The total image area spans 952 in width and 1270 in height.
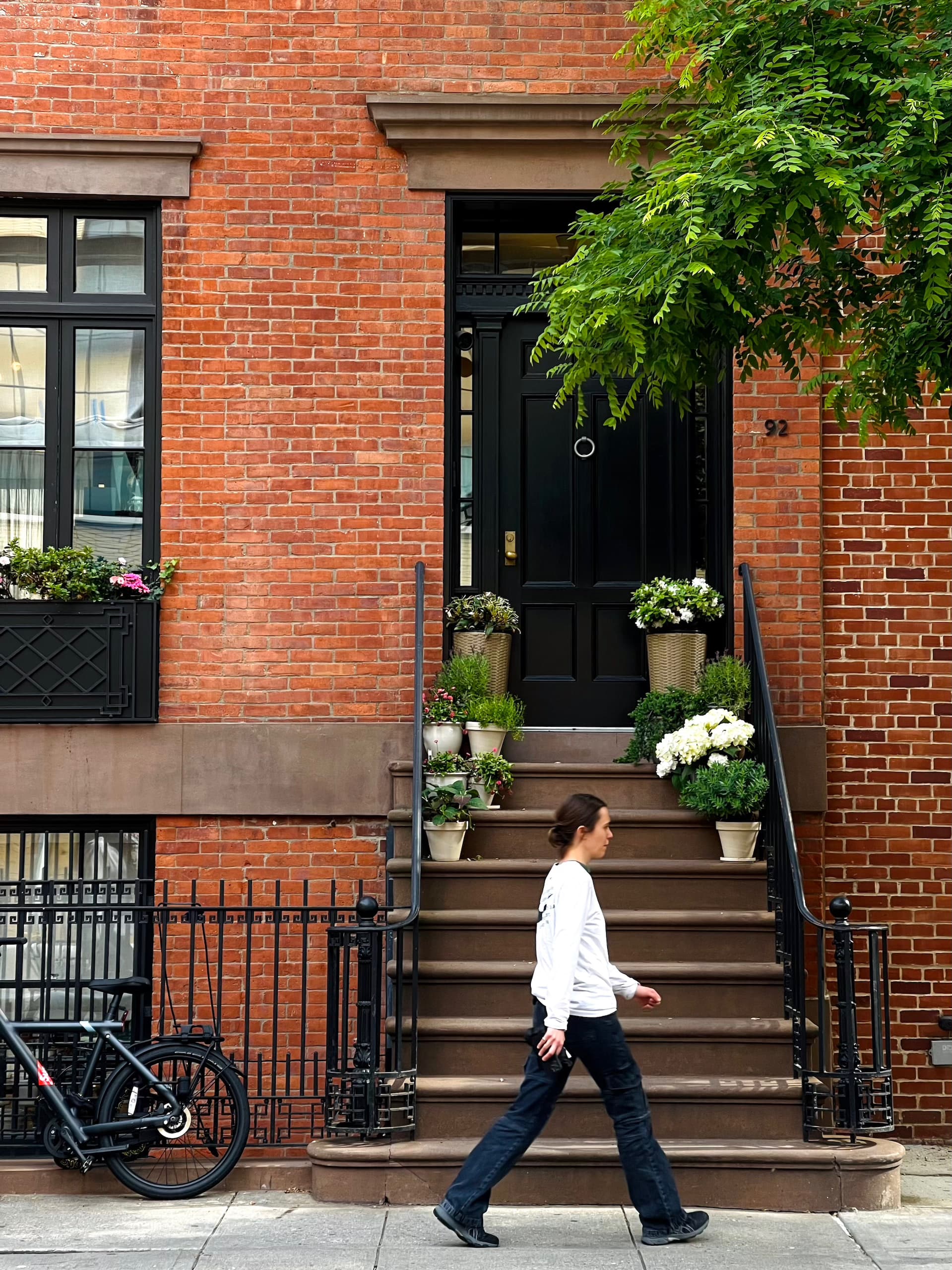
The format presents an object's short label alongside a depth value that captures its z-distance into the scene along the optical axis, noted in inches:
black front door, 357.7
